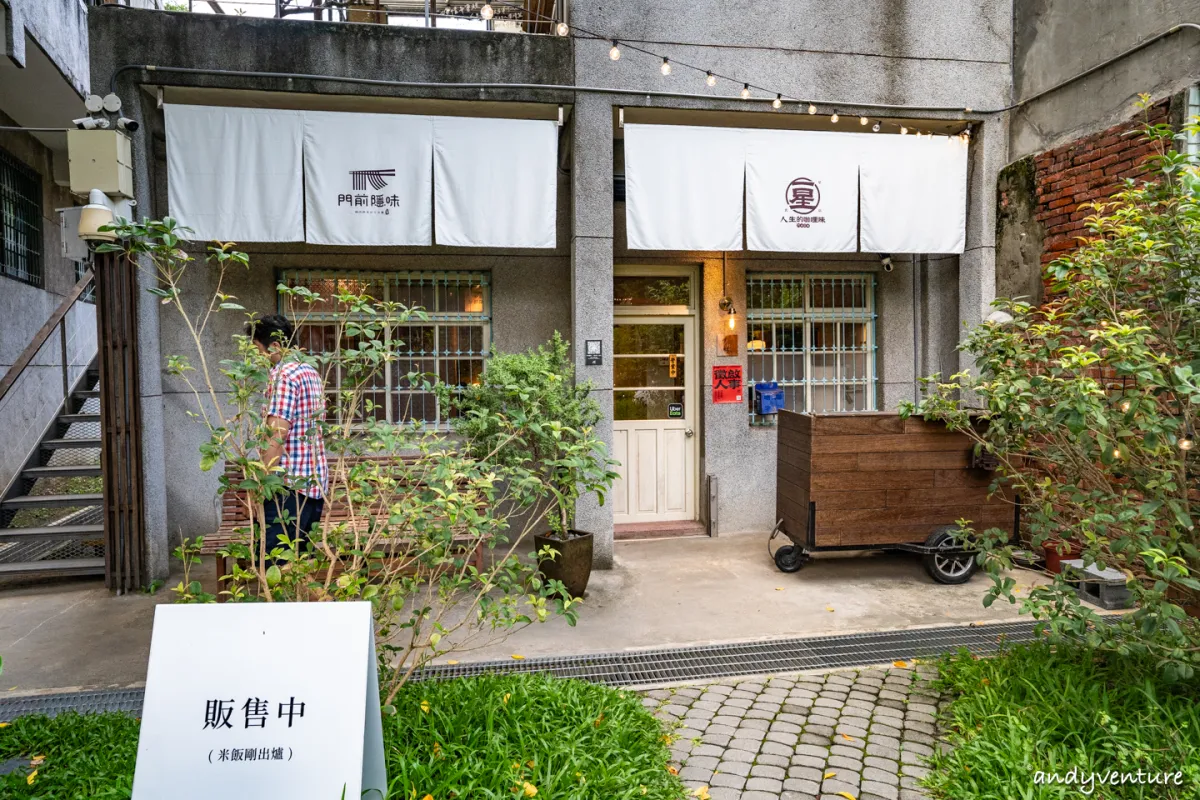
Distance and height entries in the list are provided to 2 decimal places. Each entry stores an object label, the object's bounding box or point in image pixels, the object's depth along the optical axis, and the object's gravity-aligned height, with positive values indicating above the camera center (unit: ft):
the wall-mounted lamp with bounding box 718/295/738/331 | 26.50 +3.08
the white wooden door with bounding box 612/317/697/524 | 27.04 -0.84
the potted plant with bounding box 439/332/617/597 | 19.15 -0.50
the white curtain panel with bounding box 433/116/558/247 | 21.57 +6.47
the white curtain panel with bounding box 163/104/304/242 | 20.54 +6.50
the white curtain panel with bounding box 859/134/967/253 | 23.72 +6.62
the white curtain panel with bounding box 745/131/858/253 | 22.93 +6.49
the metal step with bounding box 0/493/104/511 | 21.74 -3.24
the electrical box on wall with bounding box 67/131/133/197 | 19.08 +6.35
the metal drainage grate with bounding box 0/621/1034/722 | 13.93 -5.87
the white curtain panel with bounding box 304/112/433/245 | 21.12 +6.46
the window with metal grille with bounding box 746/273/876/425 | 27.40 +2.03
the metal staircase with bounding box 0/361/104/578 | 20.94 -3.47
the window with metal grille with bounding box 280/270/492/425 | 24.70 +2.26
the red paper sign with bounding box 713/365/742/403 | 26.63 +0.28
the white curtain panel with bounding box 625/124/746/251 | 22.08 +6.44
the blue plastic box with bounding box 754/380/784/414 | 27.04 -0.26
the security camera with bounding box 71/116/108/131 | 19.16 +7.38
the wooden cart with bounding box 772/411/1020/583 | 20.67 -2.91
